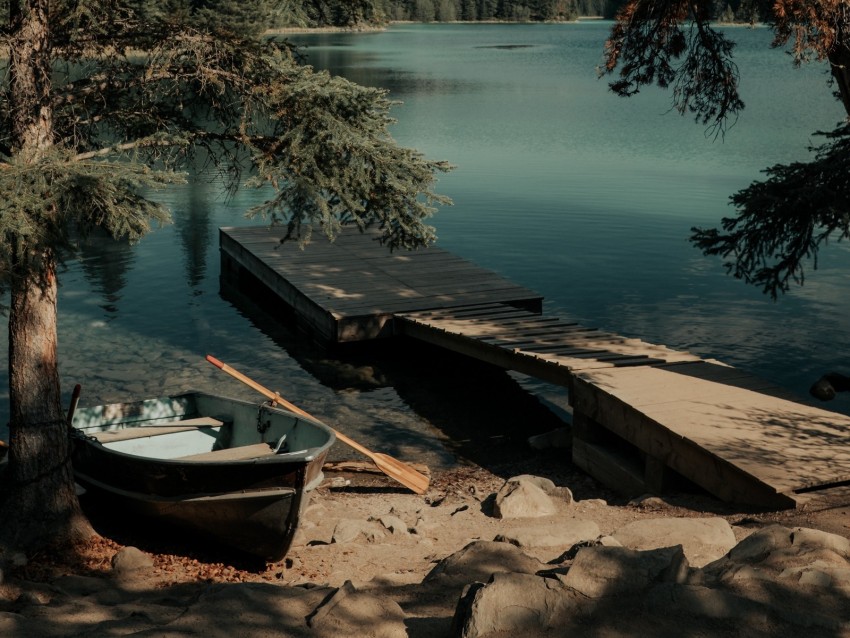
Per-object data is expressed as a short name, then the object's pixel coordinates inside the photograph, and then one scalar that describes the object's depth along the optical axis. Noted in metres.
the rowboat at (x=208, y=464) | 9.45
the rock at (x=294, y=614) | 5.80
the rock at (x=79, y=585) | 8.38
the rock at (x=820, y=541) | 6.57
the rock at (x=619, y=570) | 5.81
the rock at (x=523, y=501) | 10.12
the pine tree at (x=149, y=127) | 9.03
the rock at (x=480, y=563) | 6.95
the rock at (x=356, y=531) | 9.77
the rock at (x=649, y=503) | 10.02
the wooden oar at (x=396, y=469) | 11.67
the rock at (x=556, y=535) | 8.38
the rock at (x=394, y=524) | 9.84
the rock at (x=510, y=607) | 5.40
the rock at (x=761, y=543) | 6.61
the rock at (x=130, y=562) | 9.31
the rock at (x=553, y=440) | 13.42
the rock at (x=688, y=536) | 7.67
